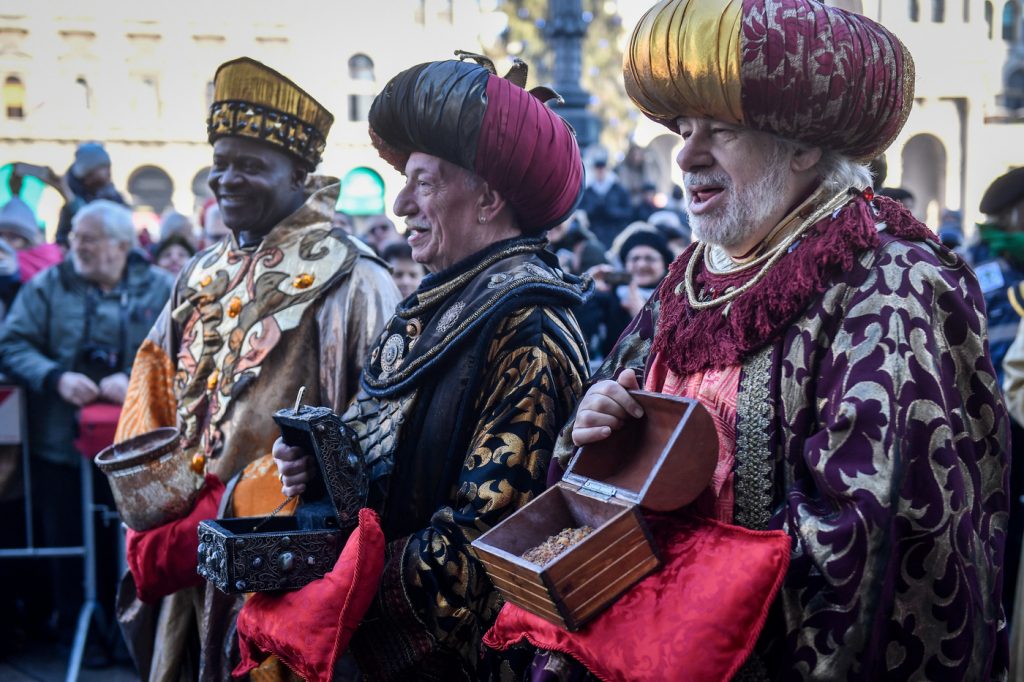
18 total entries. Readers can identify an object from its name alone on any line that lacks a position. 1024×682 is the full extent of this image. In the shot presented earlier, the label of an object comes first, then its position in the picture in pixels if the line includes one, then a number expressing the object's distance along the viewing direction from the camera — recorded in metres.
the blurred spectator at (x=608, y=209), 11.73
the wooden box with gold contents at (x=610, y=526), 1.81
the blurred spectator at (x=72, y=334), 5.82
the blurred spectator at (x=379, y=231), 8.72
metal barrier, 5.76
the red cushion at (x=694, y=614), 1.73
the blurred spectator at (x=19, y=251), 6.54
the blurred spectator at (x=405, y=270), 6.63
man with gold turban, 1.77
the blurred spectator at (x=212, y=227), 8.68
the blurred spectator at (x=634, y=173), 13.01
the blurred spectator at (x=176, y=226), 8.81
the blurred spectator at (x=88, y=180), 7.77
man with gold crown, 3.38
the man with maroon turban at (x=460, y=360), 2.59
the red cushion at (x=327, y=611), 2.44
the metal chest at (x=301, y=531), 2.54
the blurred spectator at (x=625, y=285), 6.48
